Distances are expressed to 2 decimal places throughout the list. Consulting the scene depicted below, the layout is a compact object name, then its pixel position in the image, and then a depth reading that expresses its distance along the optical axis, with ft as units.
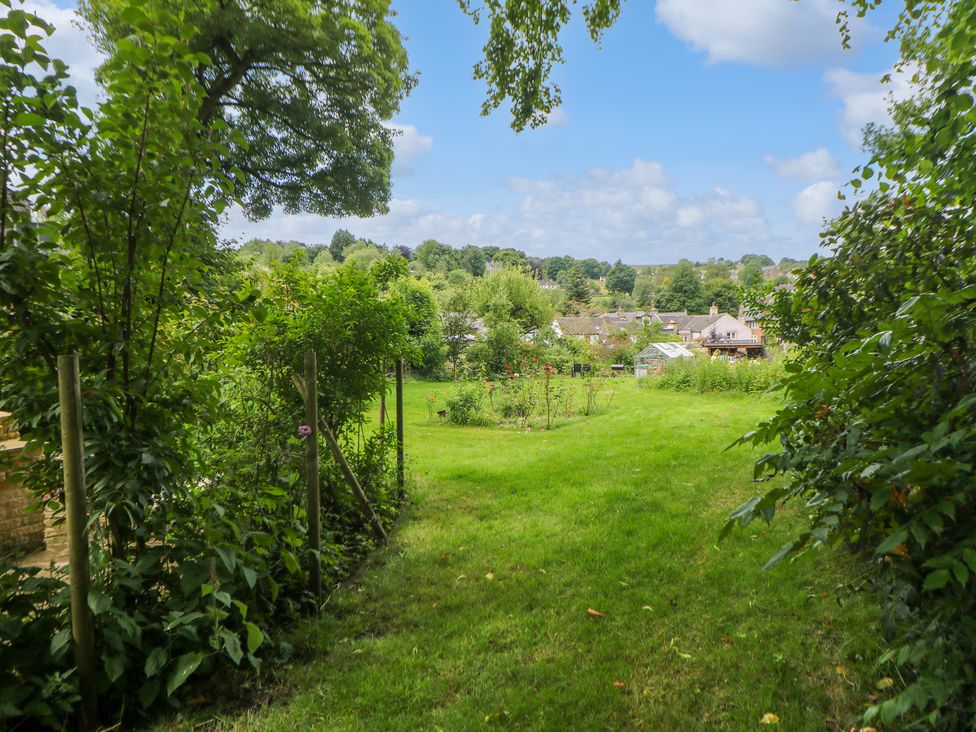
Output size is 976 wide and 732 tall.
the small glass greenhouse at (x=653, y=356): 63.82
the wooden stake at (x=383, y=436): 15.49
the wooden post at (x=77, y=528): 6.10
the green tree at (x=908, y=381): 4.13
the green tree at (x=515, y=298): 75.66
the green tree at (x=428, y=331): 65.51
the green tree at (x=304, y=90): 31.89
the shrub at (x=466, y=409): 35.40
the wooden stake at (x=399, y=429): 16.63
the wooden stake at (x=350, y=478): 11.60
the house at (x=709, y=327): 157.87
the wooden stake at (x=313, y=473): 10.33
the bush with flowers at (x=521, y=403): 35.45
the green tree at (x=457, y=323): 71.46
